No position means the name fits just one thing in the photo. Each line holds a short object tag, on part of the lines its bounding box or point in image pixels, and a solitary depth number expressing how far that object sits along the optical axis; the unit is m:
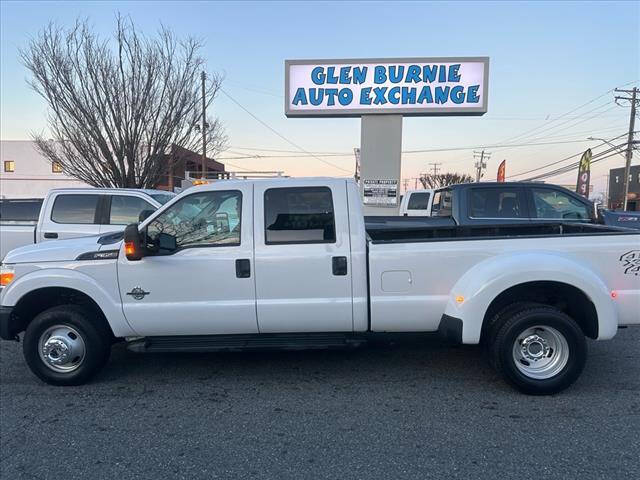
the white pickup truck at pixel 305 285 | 4.07
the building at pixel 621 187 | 61.14
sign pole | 14.66
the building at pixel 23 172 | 49.06
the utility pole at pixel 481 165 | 76.34
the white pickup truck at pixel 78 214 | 8.10
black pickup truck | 7.86
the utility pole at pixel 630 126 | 38.31
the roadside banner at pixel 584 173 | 25.88
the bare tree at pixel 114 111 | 14.31
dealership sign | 13.88
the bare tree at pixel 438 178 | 77.81
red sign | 27.62
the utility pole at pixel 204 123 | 17.05
